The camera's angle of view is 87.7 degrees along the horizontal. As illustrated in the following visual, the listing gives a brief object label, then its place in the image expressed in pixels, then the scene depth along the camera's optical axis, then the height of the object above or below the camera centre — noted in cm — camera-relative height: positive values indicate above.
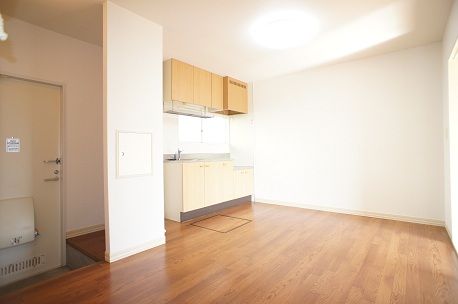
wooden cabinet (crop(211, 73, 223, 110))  458 +121
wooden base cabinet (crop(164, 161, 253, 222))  376 -53
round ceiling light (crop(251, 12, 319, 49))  271 +153
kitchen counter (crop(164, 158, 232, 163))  394 -11
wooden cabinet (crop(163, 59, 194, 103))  378 +120
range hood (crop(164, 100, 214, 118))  410 +83
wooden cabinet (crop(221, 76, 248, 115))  481 +120
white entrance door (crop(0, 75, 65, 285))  267 -6
